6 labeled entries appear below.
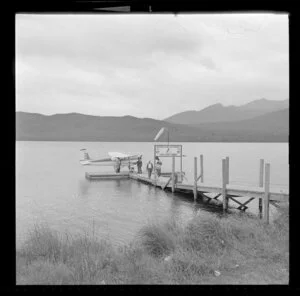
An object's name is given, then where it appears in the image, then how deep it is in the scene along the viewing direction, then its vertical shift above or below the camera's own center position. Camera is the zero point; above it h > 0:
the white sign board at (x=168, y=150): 18.21 -0.26
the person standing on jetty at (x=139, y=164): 22.11 -1.23
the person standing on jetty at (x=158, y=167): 17.49 -1.11
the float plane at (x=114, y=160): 24.12 -1.16
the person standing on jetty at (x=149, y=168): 17.72 -1.19
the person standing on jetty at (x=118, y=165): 22.95 -1.36
